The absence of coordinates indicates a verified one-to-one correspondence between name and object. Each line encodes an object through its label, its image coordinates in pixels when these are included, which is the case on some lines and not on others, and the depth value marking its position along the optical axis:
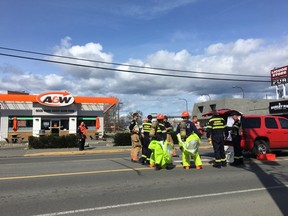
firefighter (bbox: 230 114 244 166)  8.09
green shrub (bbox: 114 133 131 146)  16.89
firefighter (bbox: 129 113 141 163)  8.85
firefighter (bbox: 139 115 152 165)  8.12
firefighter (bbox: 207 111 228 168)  7.70
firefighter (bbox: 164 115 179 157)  10.37
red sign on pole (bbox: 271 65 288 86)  32.83
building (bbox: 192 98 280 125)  37.80
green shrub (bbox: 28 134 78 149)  15.52
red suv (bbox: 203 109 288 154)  9.38
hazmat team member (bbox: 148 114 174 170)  7.31
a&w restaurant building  27.29
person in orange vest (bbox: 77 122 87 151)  13.87
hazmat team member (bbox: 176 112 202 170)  7.19
